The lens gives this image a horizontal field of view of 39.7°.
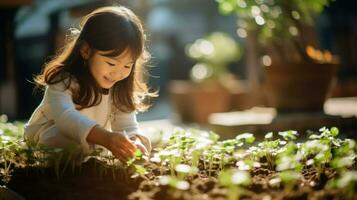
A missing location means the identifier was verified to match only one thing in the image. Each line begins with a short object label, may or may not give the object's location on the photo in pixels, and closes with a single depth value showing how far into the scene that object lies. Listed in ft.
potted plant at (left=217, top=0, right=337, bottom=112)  16.39
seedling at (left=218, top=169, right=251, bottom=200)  5.08
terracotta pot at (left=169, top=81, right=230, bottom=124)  28.81
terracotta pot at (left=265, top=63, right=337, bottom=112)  16.67
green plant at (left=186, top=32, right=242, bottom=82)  32.04
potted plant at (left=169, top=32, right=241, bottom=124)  28.99
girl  8.25
